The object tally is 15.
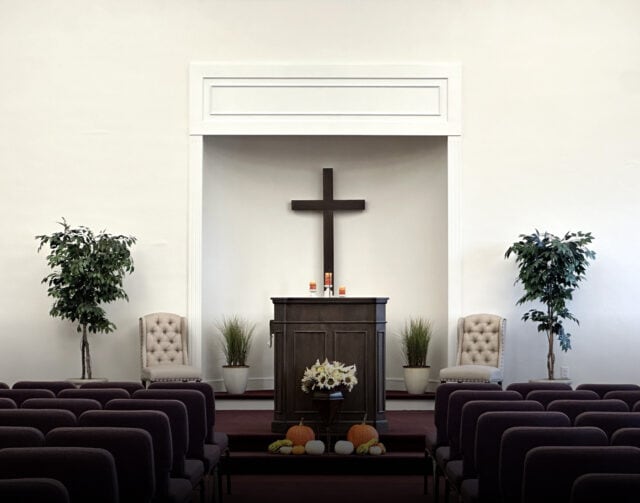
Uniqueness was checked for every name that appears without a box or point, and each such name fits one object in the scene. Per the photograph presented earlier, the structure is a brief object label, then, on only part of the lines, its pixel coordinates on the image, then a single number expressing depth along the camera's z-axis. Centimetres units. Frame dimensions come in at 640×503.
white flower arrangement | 732
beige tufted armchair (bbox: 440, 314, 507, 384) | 981
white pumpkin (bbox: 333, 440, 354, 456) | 736
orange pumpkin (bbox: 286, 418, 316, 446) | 742
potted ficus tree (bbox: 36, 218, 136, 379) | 955
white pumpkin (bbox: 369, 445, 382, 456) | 741
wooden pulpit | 779
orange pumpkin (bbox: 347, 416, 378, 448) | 745
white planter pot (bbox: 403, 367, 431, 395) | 1041
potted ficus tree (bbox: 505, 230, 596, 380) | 962
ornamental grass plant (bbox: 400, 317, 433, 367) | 1052
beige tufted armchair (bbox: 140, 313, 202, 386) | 983
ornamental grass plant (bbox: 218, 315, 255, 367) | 1055
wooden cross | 1113
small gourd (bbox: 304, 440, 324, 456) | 732
